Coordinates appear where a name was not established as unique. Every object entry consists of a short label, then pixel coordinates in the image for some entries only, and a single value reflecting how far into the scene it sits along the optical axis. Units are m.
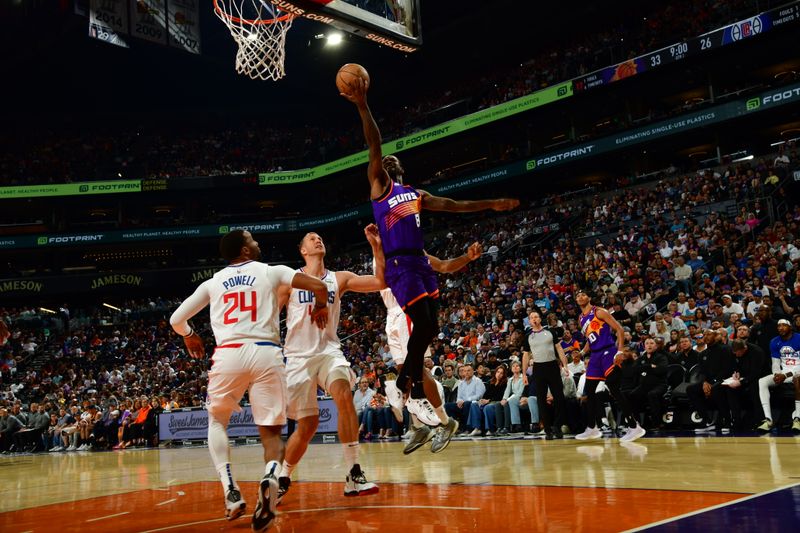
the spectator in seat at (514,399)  12.20
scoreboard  22.19
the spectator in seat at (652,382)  10.37
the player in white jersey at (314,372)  5.25
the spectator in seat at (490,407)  12.70
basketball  5.36
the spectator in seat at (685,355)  10.55
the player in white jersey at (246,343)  4.57
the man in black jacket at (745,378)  9.48
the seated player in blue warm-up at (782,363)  9.25
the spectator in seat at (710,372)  9.80
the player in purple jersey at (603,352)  9.42
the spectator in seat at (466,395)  13.12
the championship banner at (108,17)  23.84
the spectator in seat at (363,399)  14.82
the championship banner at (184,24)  24.39
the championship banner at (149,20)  23.67
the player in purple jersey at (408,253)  5.65
